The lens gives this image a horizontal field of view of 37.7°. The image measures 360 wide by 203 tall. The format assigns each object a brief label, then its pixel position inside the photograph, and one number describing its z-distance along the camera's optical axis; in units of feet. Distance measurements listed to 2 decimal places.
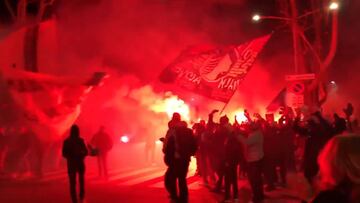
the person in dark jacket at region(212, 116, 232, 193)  30.25
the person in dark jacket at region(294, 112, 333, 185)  24.27
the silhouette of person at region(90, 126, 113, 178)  41.34
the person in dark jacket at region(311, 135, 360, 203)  7.32
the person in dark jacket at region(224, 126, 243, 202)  29.37
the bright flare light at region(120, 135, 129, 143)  56.70
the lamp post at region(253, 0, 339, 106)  51.70
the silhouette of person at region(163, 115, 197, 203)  25.79
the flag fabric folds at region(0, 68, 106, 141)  46.29
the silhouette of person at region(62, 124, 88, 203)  27.58
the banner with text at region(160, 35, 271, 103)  43.11
